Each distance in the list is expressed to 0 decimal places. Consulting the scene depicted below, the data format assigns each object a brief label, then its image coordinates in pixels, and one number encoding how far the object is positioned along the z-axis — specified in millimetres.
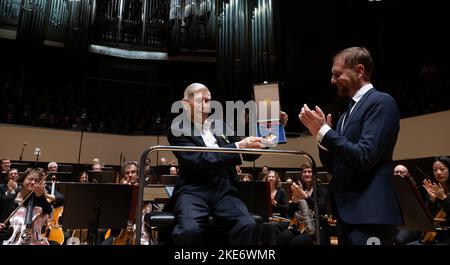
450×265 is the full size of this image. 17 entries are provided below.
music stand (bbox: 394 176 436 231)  2711
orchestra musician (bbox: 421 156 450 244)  3677
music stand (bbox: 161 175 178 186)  5719
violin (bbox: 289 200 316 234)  3543
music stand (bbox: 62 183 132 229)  3238
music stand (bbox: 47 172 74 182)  7071
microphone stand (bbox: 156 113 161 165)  9150
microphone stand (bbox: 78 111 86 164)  9526
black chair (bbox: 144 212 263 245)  2203
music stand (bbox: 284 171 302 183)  6707
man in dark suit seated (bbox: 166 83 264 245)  2109
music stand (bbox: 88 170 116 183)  6133
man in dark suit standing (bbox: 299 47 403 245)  1614
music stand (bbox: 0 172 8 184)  5689
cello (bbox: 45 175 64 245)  4568
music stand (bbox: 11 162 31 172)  8555
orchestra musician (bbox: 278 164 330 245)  3146
